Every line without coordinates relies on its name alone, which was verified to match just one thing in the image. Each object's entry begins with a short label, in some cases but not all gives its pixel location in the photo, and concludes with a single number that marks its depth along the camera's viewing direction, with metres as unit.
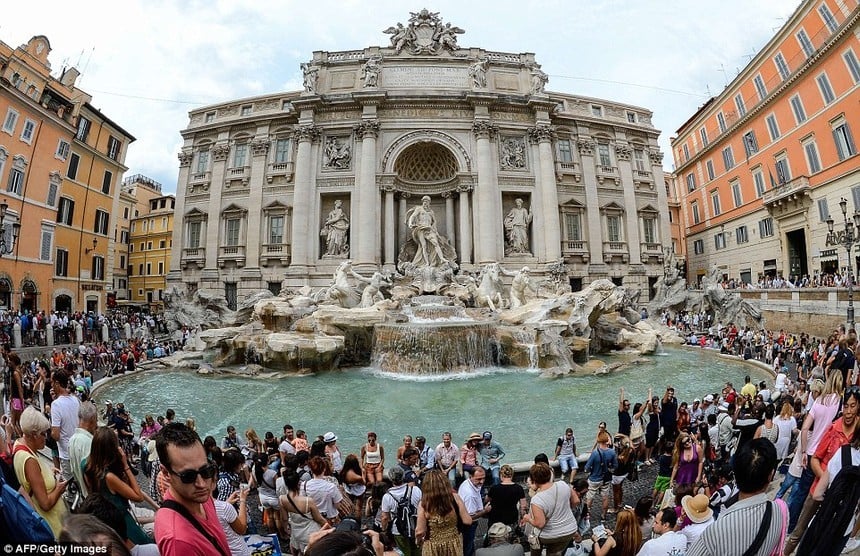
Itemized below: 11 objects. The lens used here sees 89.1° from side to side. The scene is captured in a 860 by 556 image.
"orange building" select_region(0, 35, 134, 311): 20.12
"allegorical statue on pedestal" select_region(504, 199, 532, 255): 24.84
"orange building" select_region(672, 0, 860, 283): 19.89
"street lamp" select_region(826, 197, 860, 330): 12.82
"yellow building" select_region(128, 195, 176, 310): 37.53
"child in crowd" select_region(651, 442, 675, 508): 4.73
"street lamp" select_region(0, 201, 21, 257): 12.62
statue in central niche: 21.98
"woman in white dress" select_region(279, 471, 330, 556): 3.36
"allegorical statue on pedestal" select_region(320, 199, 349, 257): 24.34
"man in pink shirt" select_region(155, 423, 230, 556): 1.62
